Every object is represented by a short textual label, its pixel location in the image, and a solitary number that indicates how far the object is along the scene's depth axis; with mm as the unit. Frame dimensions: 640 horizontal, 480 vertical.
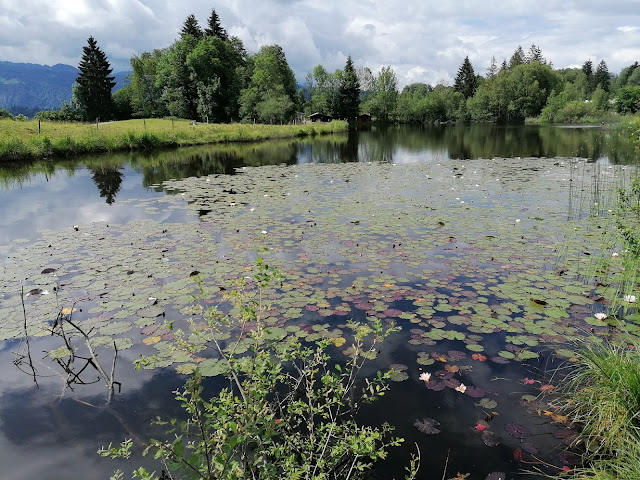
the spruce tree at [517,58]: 97306
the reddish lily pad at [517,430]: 3037
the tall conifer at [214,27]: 61281
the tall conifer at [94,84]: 50500
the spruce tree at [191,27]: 58969
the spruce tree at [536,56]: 100575
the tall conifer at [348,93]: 73375
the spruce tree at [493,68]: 101019
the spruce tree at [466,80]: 92438
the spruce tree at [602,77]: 86006
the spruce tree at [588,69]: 96625
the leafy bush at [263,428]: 1976
